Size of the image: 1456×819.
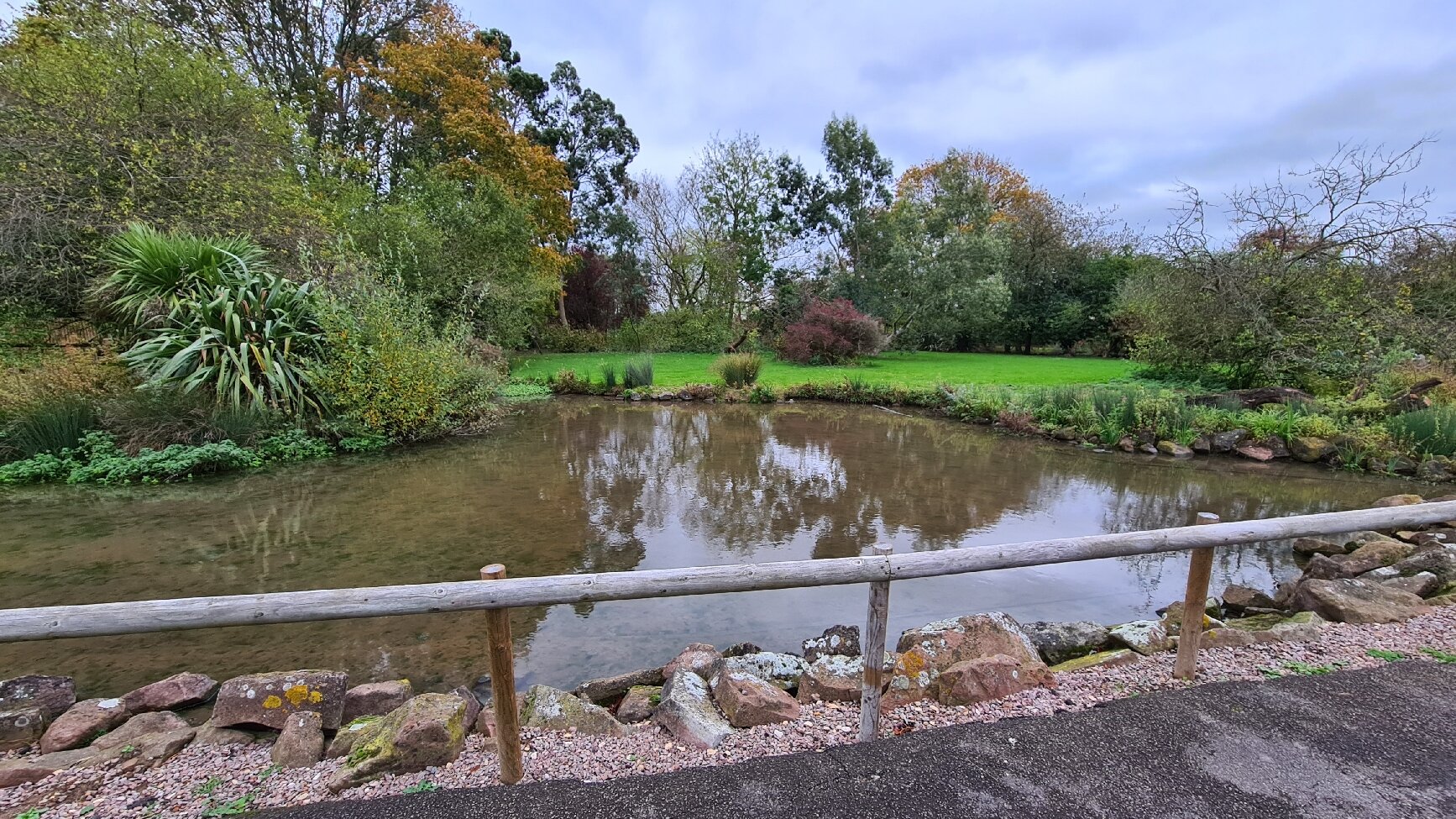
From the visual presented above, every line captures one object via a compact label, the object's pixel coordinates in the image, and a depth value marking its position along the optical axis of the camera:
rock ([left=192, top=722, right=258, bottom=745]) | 2.62
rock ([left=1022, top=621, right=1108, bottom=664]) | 3.47
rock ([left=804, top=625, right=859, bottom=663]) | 3.37
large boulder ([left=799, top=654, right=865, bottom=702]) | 2.88
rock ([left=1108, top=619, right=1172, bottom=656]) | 3.38
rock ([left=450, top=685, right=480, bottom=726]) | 2.76
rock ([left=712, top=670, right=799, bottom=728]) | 2.66
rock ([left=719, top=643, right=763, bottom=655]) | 3.50
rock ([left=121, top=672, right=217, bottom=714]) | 2.91
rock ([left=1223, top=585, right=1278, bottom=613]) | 4.15
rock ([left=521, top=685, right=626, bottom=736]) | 2.65
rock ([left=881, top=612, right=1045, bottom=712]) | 2.89
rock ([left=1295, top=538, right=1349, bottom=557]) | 5.16
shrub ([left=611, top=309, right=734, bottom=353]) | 23.78
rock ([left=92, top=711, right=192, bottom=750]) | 2.56
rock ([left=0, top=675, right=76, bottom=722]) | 2.71
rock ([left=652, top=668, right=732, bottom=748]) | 2.50
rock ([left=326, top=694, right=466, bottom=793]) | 2.27
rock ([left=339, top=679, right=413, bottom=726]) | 2.83
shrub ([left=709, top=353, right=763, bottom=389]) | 14.86
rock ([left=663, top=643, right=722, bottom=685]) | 3.19
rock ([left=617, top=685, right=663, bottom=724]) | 2.86
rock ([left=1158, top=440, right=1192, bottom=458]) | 9.00
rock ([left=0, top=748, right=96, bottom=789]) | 2.23
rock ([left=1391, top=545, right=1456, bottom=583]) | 4.05
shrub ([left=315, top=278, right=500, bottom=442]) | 8.27
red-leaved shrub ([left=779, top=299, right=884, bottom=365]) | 19.61
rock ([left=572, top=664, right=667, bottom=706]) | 3.12
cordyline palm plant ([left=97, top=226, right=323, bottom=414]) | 7.33
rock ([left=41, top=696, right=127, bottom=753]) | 2.57
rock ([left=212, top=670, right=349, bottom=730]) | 2.71
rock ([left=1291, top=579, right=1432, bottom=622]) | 3.50
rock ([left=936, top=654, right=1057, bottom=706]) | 2.79
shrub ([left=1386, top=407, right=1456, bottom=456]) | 7.51
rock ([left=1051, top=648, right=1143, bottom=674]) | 3.15
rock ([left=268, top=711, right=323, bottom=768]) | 2.41
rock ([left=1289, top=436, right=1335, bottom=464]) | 8.24
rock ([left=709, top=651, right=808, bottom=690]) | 3.09
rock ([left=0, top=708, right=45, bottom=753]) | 2.58
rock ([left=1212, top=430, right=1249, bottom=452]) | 8.95
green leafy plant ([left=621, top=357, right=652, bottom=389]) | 15.14
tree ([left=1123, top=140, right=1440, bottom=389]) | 10.11
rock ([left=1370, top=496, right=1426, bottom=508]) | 5.68
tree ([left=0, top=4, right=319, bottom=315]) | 7.43
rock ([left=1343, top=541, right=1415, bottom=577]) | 4.46
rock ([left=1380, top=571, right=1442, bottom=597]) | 3.90
